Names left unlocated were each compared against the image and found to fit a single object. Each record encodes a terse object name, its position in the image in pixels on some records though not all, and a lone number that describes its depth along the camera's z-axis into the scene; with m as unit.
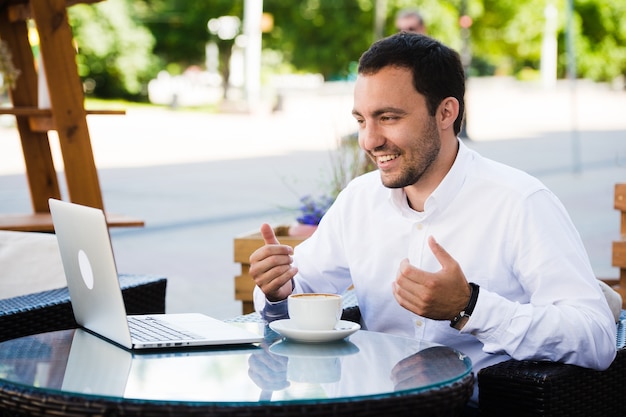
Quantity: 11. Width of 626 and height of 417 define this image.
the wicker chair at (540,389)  2.42
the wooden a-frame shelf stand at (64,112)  4.75
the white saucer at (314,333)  2.44
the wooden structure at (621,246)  5.18
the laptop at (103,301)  2.29
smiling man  2.53
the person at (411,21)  8.45
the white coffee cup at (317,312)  2.47
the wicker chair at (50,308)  3.32
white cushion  3.80
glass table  1.95
